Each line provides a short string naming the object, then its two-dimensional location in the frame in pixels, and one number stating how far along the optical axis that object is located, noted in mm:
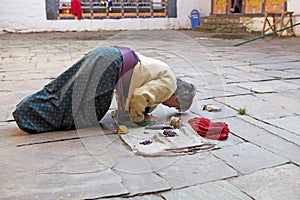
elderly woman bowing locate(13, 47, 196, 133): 1975
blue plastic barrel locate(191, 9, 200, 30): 11812
